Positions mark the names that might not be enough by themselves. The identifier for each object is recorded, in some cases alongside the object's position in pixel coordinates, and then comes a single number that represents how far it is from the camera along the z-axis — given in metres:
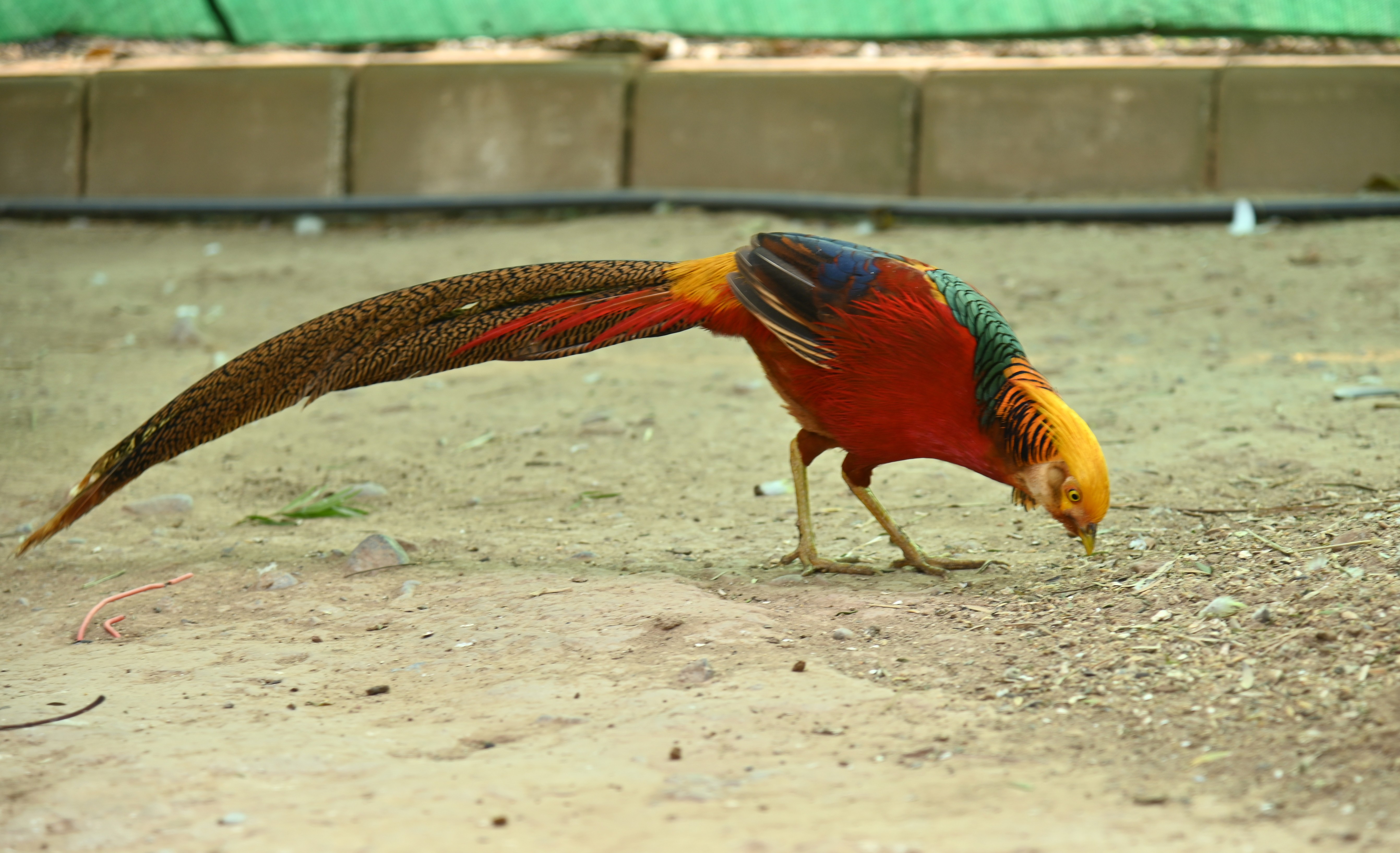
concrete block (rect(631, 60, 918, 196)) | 13.16
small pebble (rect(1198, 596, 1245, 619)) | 4.66
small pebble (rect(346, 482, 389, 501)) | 7.40
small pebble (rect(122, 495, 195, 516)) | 7.12
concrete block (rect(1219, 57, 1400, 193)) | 12.02
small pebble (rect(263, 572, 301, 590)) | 5.91
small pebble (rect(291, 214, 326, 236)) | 13.91
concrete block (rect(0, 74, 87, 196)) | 14.35
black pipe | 11.84
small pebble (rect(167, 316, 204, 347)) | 10.54
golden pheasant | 5.36
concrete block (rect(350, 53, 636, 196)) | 13.69
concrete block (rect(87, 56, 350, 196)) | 14.01
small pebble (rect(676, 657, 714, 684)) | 4.48
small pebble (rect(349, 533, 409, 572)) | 6.09
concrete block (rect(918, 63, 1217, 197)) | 12.52
